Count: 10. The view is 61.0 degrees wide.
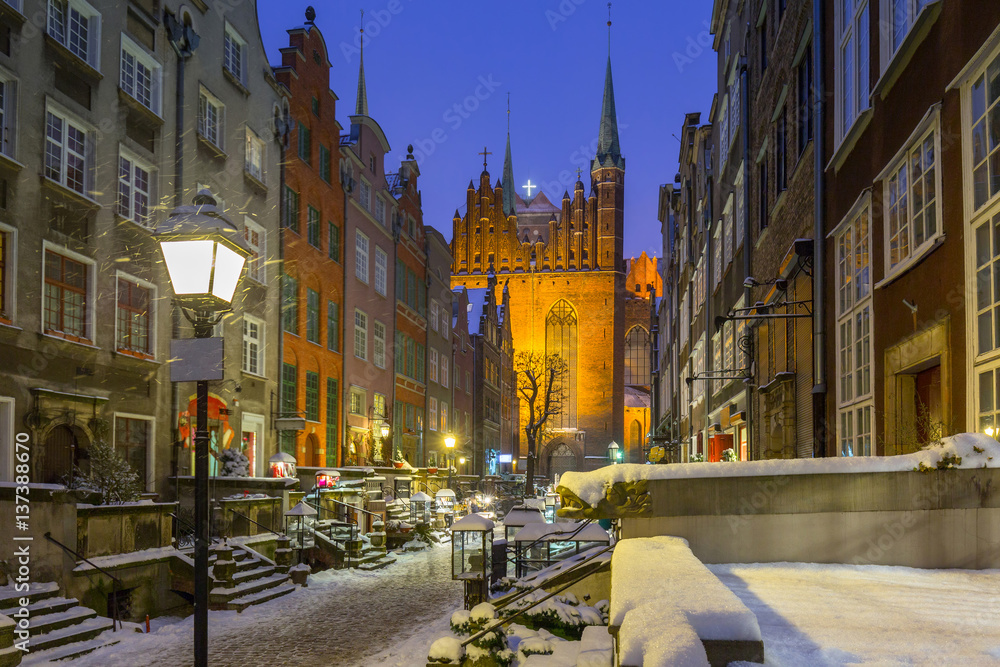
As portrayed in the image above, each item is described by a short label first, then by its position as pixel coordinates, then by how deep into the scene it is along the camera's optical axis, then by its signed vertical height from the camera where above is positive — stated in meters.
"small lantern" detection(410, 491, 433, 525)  32.56 -4.38
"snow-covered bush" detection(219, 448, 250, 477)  21.14 -1.55
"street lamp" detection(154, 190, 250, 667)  5.49 +0.83
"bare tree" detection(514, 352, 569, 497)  71.69 +2.39
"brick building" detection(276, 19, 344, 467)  28.14 +5.06
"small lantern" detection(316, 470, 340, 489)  26.75 -2.45
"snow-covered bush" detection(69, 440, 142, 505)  14.94 -1.40
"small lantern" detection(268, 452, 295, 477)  24.61 -1.83
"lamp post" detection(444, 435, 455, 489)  43.78 -2.04
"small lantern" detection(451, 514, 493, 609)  15.46 -3.34
